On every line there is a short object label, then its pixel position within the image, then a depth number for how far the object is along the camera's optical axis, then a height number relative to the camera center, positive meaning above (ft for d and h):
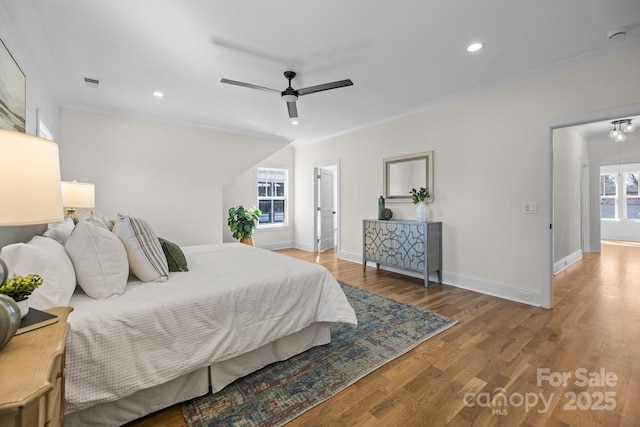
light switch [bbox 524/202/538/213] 10.11 +0.23
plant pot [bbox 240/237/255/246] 17.65 -1.66
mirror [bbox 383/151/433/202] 13.33 +2.01
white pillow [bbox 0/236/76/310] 3.98 -0.82
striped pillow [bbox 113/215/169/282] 5.92 -0.80
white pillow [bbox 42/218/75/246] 5.73 -0.39
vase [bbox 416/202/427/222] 12.85 +0.07
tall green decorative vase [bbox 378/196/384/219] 15.03 +0.42
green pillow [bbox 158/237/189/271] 6.99 -1.11
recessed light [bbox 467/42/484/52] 8.13 +5.01
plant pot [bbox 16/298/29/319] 3.14 -1.06
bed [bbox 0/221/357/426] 4.25 -2.21
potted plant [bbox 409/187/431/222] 12.87 +0.60
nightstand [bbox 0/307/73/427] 2.01 -1.31
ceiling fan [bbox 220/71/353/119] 8.75 +4.19
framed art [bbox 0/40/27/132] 5.84 +2.85
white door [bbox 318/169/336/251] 21.18 +0.41
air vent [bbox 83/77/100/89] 10.36 +5.11
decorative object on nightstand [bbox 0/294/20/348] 2.52 -0.97
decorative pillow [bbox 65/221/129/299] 4.98 -0.87
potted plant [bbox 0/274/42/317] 3.03 -0.83
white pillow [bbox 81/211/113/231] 5.92 -0.11
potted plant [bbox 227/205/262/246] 17.53 -0.62
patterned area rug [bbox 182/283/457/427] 5.06 -3.58
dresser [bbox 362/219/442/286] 12.32 -1.51
